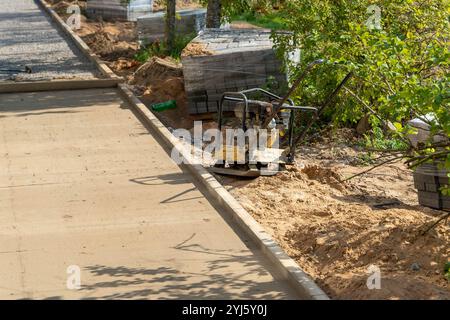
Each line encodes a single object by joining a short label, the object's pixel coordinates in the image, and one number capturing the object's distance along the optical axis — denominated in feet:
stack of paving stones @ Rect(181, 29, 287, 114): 49.80
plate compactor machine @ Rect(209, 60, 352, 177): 37.47
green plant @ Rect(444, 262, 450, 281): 25.05
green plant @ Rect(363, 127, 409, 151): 42.78
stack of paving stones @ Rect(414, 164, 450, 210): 33.50
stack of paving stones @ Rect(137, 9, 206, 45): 72.02
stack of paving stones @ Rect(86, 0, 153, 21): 90.43
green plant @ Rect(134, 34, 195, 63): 66.13
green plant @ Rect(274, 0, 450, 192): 26.71
